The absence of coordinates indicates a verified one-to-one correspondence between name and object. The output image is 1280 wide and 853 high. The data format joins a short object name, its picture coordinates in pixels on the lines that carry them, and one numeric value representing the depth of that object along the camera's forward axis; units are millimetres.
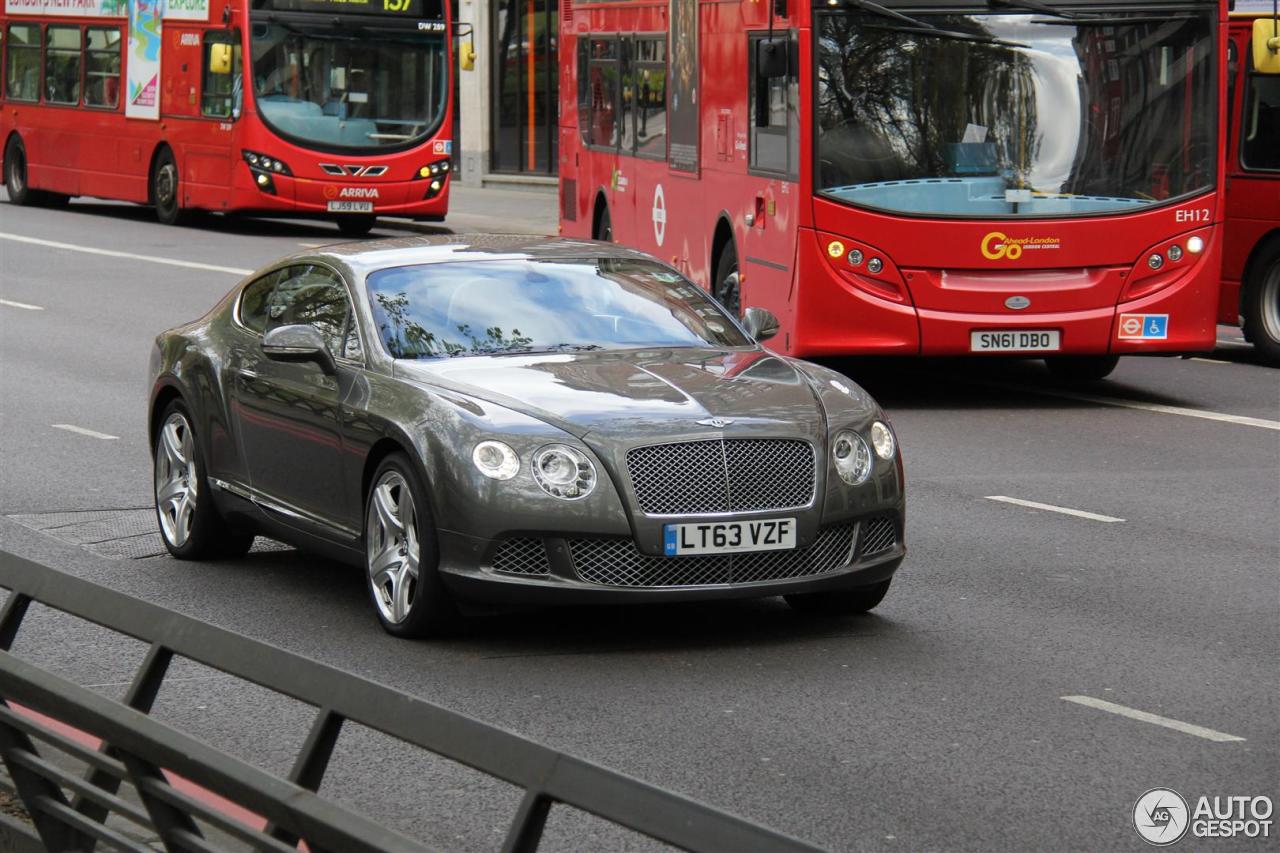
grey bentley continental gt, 15695
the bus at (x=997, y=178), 29812
